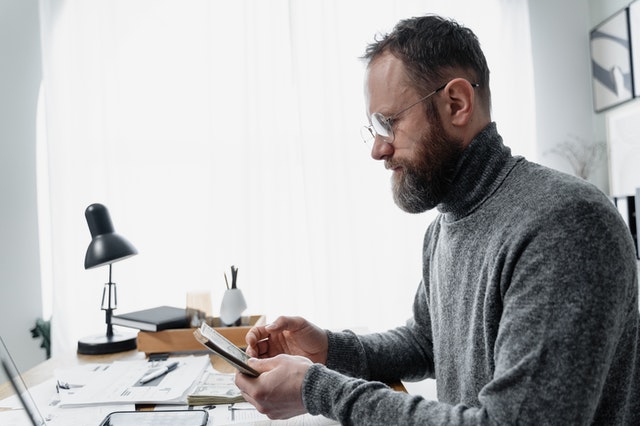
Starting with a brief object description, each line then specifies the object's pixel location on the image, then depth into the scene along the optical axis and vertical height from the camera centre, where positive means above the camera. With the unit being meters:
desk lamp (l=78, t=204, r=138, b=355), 1.59 -0.07
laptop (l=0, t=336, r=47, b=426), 0.65 -0.18
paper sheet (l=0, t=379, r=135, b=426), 0.98 -0.35
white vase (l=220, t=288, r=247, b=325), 1.60 -0.26
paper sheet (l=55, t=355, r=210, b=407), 1.07 -0.35
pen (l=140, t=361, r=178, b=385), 1.20 -0.34
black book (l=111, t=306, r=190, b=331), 1.50 -0.27
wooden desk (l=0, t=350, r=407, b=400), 1.21 -0.36
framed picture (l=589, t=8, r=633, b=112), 2.57 +0.73
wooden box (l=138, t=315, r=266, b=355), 1.49 -0.33
